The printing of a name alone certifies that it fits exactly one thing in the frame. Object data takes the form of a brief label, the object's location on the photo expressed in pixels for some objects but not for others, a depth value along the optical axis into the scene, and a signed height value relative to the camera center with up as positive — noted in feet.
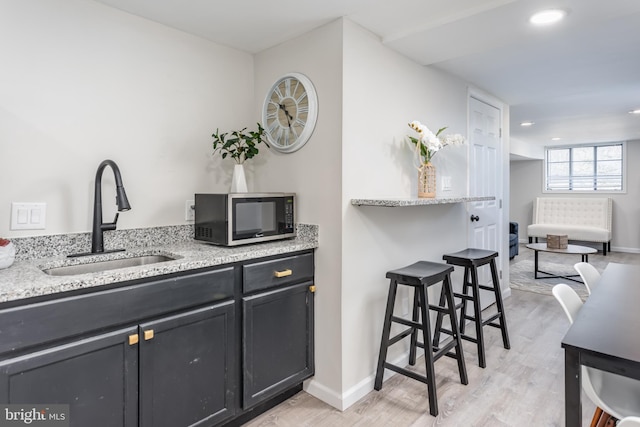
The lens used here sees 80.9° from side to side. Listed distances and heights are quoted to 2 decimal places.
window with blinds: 24.99 +2.97
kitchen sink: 5.41 -0.89
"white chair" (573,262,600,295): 7.01 -1.22
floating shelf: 6.30 +0.13
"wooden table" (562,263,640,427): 3.49 -1.32
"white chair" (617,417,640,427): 2.50 -1.43
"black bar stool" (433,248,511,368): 8.49 -2.04
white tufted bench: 23.90 -0.56
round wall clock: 7.18 +1.96
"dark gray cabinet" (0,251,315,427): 4.09 -1.84
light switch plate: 5.43 -0.12
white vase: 7.32 +0.54
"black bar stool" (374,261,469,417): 6.69 -2.11
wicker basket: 17.26 -1.47
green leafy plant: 7.39 +1.31
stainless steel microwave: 6.45 -0.16
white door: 11.11 +1.01
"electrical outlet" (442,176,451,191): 9.65 +0.69
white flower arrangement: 7.87 +1.50
